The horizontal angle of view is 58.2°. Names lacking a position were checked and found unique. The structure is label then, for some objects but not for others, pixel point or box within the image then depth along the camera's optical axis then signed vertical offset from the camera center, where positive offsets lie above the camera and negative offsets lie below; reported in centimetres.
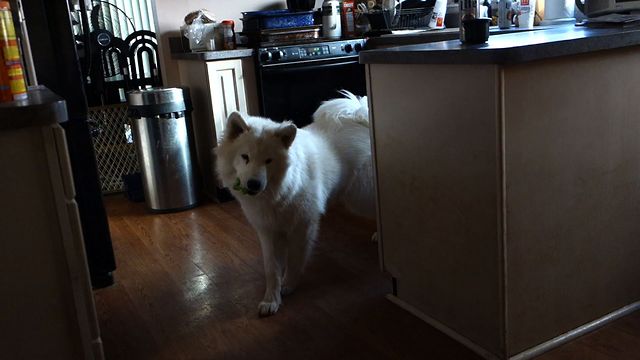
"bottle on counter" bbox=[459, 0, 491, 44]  175 +1
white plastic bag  356 +12
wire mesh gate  387 -57
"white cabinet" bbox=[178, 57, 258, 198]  339 -25
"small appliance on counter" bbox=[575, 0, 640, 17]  205 +4
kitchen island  151 -43
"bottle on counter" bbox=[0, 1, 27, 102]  127 +2
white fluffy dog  205 -50
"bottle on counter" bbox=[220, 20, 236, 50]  357 +9
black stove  349 -20
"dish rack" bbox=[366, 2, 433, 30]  380 +10
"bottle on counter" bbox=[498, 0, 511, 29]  306 +6
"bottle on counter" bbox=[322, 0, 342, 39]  387 +13
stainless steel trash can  337 -53
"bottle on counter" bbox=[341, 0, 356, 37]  397 +13
